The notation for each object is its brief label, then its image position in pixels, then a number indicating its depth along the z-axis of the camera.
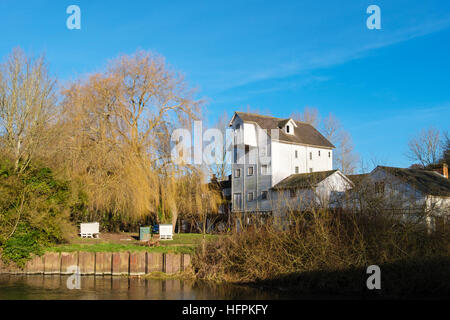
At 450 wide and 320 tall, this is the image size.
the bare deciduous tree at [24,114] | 25.89
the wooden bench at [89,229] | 30.12
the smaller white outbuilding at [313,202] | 19.36
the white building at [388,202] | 18.28
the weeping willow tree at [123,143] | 29.77
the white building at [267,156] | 49.91
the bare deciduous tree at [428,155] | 62.95
